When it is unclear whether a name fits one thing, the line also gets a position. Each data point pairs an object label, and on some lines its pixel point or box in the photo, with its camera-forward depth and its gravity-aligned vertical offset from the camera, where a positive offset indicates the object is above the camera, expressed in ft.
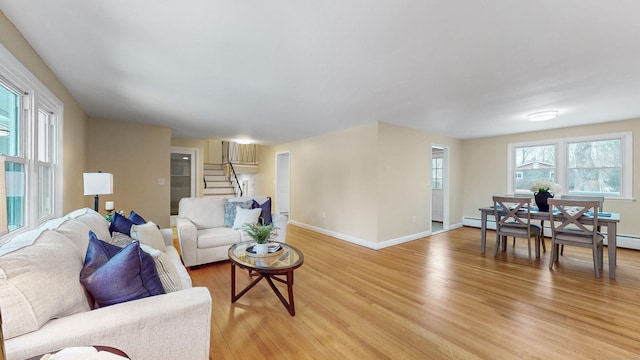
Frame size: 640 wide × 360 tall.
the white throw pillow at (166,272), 4.95 -1.96
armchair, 10.96 -2.51
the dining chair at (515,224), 12.21 -2.28
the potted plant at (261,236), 8.27 -1.94
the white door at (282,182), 24.56 -0.39
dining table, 10.13 -1.83
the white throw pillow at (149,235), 7.52 -1.81
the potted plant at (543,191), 12.52 -0.56
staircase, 23.34 -0.43
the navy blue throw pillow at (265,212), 12.91 -1.79
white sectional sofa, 3.23 -2.08
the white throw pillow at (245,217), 12.30 -1.94
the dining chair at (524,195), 17.51 -1.07
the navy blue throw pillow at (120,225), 7.59 -1.48
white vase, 8.19 -2.34
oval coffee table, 7.12 -2.54
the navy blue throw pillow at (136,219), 8.80 -1.51
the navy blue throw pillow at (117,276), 4.09 -1.66
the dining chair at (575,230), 10.30 -2.22
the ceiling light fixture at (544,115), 12.06 +3.17
